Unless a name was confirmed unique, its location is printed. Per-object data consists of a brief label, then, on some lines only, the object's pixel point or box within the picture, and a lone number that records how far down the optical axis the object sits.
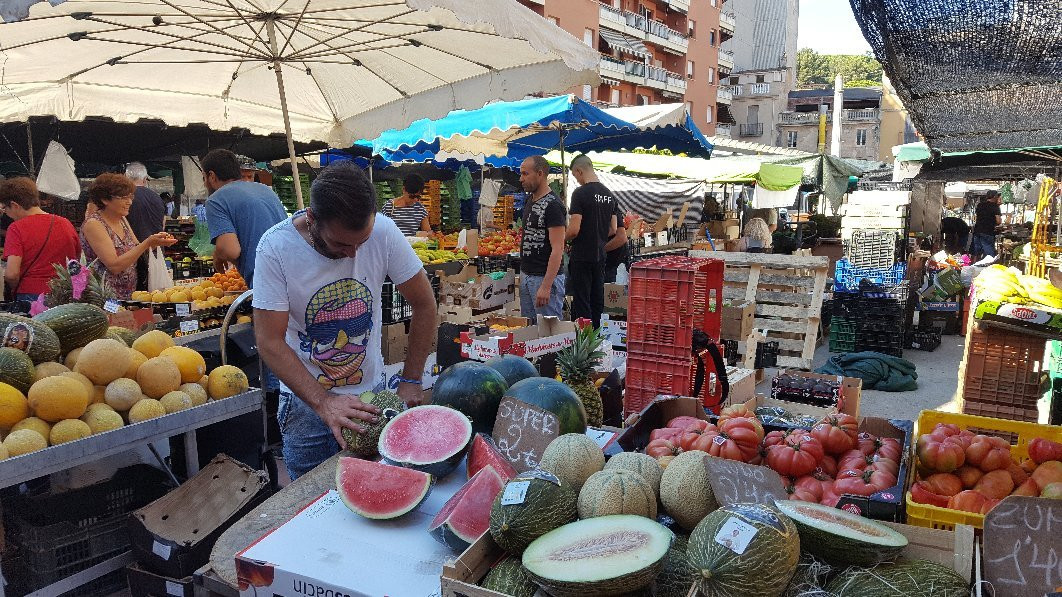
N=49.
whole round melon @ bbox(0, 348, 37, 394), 2.83
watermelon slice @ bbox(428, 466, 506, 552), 1.93
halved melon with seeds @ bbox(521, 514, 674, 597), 1.59
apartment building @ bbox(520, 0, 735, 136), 39.94
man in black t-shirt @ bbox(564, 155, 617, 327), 6.68
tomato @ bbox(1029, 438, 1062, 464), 2.61
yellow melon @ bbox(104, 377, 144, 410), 2.95
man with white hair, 6.76
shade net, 2.41
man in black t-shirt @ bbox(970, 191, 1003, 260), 15.80
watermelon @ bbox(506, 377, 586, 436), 2.46
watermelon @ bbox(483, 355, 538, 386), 2.87
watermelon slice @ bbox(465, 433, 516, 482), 2.22
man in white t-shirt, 2.37
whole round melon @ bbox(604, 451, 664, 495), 2.13
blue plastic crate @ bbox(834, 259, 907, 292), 8.52
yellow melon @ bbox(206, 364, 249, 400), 3.30
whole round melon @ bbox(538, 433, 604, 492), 2.10
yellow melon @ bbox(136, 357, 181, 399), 3.06
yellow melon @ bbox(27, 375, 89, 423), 2.75
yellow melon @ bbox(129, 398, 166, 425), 2.92
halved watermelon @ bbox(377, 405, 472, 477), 2.32
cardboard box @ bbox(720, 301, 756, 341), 7.03
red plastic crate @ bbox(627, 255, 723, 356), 4.45
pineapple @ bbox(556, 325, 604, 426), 3.29
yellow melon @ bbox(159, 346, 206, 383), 3.26
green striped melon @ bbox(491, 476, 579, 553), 1.81
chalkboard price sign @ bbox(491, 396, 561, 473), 2.38
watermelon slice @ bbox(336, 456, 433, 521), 2.13
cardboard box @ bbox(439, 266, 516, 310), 7.25
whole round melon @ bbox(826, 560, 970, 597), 1.63
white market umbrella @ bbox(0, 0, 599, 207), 4.18
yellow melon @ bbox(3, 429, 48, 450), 2.55
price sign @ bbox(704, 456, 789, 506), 1.99
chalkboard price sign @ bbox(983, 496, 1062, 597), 1.77
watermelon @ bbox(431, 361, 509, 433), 2.60
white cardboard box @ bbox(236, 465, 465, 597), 1.83
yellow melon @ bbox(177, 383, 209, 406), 3.18
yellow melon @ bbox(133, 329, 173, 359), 3.34
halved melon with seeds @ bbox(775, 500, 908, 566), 1.74
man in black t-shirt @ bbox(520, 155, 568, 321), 6.12
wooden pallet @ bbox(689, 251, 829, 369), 7.74
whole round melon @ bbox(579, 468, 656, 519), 1.90
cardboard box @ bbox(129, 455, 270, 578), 2.87
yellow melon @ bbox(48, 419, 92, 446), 2.69
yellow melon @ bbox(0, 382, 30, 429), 2.70
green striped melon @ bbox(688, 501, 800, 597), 1.57
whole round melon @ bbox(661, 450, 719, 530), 1.98
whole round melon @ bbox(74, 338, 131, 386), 3.02
